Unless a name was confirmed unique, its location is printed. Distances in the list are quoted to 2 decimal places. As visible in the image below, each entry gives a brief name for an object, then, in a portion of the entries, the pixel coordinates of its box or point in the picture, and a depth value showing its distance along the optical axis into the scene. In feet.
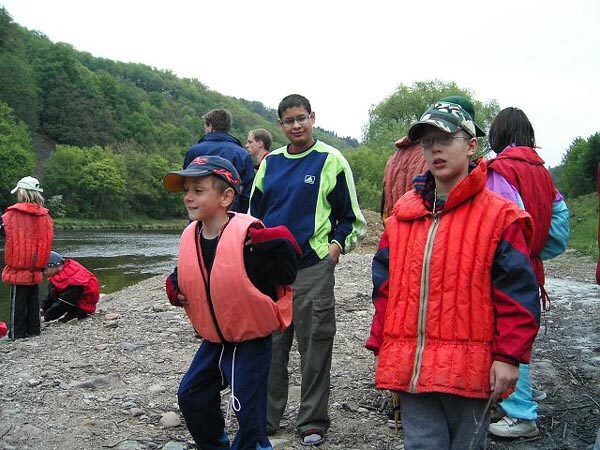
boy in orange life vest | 10.91
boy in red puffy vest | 8.11
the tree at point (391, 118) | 188.96
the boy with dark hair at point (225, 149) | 20.39
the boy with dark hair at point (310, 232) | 13.71
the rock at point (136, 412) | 15.67
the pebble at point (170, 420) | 14.98
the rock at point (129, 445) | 13.44
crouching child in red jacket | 32.53
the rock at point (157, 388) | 17.66
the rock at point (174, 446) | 13.46
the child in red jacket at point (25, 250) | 28.35
